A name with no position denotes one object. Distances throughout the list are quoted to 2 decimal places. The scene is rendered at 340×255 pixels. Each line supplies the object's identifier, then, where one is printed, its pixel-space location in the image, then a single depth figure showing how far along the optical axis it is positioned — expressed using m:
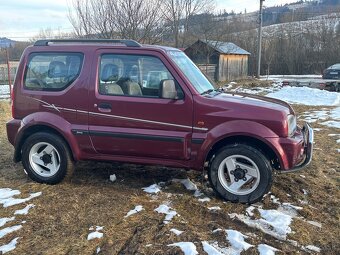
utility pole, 32.16
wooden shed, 30.56
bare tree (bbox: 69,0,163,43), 13.97
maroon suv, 4.52
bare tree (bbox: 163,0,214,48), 24.85
